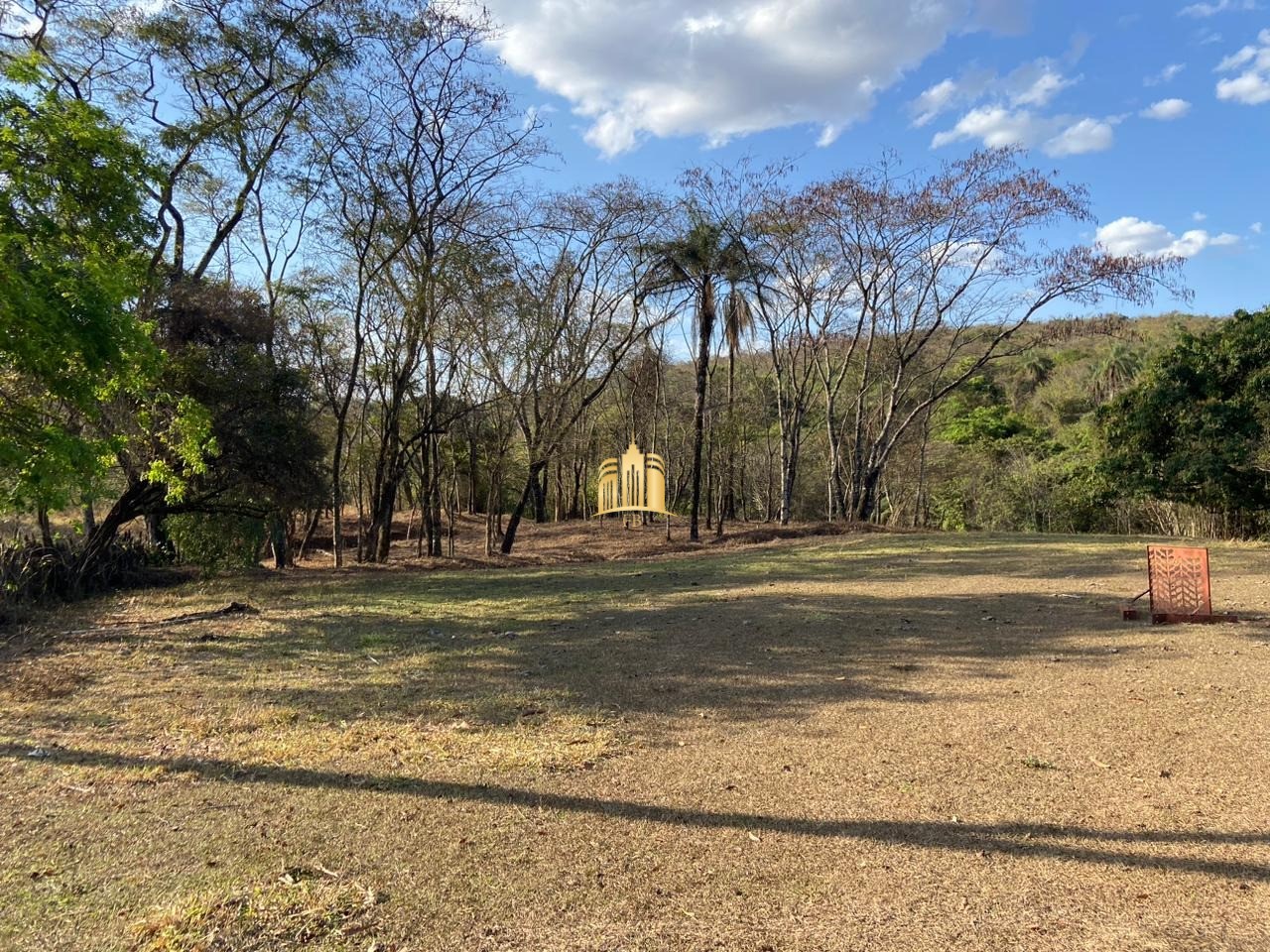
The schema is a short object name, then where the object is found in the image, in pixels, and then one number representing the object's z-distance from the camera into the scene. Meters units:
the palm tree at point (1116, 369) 29.50
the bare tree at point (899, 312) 17.44
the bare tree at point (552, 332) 16.00
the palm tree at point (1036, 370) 37.34
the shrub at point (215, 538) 12.40
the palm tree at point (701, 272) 17.11
